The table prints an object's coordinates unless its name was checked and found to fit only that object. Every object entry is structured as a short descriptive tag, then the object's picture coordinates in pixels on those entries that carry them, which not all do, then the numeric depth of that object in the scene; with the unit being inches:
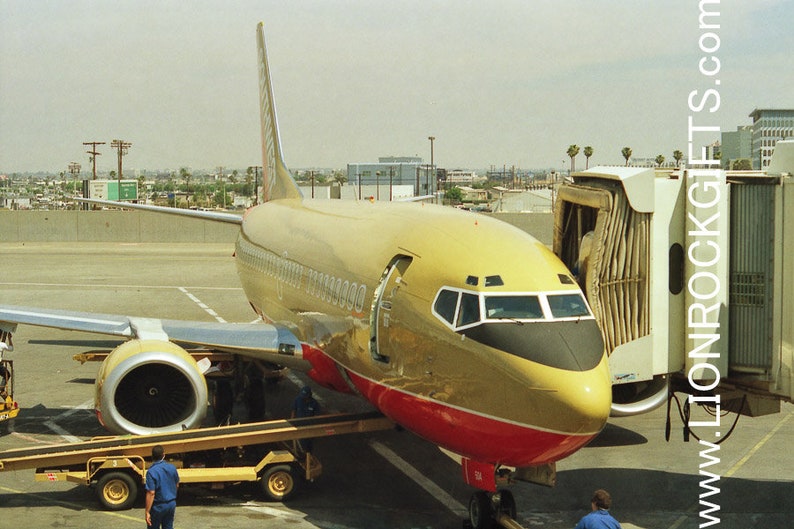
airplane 471.5
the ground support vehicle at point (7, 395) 805.9
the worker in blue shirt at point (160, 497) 527.8
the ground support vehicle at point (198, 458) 626.8
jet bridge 556.7
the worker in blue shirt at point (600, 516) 434.0
